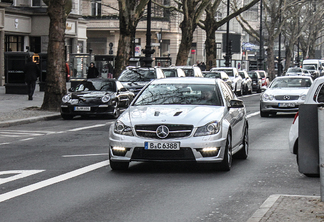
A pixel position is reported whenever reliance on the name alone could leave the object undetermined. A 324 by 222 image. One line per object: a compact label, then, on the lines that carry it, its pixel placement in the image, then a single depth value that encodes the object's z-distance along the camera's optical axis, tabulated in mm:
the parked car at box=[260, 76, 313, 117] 23016
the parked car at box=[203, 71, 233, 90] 36875
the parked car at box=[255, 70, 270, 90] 49781
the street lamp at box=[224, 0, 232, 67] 57334
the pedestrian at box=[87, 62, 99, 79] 36062
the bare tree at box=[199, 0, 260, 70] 52656
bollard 6973
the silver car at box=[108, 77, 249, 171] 9938
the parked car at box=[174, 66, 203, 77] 33438
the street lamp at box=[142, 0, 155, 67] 35594
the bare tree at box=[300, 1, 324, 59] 77794
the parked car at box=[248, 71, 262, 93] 50125
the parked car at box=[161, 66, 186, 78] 30897
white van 77250
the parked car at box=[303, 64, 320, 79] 72812
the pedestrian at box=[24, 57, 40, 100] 30719
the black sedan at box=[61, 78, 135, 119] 22281
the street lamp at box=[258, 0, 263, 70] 71838
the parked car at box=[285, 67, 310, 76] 61750
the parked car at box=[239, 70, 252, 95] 44812
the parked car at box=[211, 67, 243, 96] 40984
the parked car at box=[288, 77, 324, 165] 10346
